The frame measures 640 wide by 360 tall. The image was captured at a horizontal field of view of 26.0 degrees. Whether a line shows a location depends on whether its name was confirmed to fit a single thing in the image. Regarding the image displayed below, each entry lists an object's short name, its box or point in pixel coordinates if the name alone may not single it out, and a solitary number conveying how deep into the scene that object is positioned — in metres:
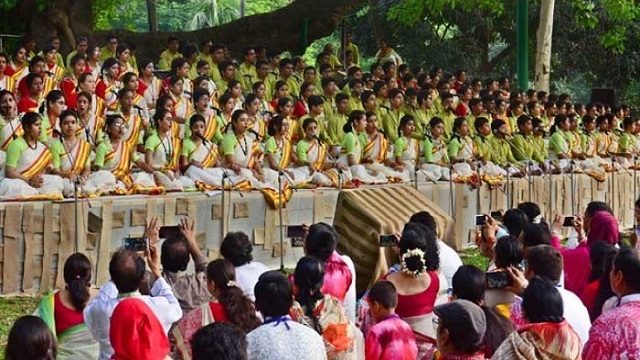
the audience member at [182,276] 7.89
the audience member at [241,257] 8.07
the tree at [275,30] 24.94
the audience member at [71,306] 7.36
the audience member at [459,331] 6.21
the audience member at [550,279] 7.59
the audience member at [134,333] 6.57
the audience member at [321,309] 7.40
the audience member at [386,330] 7.58
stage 13.05
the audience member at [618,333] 6.83
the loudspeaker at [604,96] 27.43
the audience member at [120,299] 6.98
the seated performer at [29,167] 13.65
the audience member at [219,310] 7.04
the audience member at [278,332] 6.49
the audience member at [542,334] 6.33
